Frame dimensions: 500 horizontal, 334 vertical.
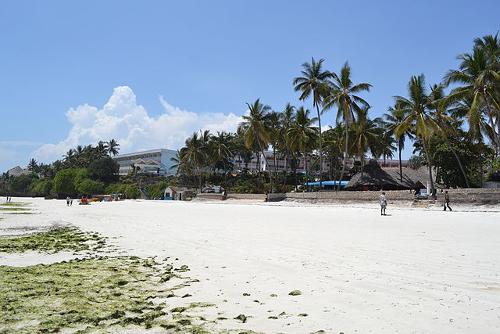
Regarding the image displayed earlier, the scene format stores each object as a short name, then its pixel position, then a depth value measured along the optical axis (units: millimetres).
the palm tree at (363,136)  51219
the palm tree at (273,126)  58619
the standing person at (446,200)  25531
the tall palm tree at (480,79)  30969
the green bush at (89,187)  95125
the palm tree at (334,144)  61184
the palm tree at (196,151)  76000
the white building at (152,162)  130375
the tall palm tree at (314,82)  51469
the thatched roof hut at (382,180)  50938
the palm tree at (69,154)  134438
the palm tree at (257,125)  56312
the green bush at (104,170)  109312
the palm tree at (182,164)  81438
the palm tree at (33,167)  155375
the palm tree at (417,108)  36719
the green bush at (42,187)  114125
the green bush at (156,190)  82812
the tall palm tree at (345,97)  46028
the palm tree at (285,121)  63756
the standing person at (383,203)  24719
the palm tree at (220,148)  78125
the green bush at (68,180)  99681
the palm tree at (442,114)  35094
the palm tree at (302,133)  55156
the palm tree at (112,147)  140500
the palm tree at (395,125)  52347
